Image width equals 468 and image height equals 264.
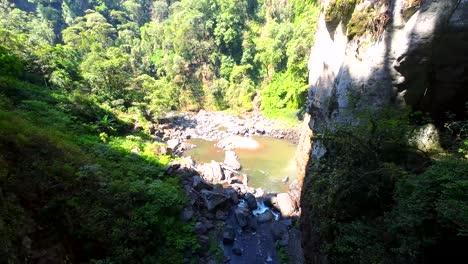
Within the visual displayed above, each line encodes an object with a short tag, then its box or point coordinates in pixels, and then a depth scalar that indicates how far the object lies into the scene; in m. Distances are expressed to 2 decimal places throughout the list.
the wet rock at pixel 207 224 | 11.99
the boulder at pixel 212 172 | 16.92
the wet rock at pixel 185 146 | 23.64
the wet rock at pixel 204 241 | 10.96
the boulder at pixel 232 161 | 19.98
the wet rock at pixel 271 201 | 14.50
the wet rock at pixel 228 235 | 11.51
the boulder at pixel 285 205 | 13.75
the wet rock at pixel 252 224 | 12.59
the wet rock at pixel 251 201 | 14.25
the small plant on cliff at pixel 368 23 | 8.47
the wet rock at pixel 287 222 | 12.86
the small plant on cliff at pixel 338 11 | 10.66
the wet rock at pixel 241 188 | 15.64
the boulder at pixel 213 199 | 13.14
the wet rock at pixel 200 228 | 11.49
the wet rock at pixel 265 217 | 13.21
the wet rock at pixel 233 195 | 14.18
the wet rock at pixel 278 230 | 12.06
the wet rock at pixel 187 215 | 11.76
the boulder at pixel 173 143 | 22.49
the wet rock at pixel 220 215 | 12.84
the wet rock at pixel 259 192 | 15.75
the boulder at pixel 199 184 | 14.27
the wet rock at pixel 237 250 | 11.09
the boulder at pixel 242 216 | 12.60
